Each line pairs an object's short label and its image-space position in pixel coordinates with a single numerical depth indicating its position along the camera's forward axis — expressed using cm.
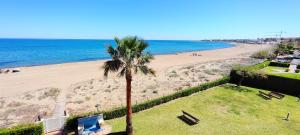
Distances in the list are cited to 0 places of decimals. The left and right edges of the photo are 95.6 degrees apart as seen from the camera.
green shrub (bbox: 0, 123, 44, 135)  911
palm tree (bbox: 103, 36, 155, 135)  902
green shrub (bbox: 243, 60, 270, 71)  2096
